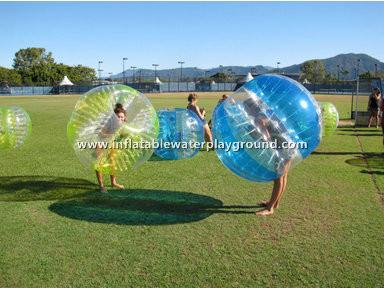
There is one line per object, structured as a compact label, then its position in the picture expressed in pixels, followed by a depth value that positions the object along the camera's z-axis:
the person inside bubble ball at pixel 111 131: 5.90
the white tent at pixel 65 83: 70.56
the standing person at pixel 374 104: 15.46
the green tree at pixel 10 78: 82.06
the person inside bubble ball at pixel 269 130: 4.98
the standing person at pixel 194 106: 10.24
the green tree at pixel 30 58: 102.44
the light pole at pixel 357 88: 17.04
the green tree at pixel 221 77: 111.40
